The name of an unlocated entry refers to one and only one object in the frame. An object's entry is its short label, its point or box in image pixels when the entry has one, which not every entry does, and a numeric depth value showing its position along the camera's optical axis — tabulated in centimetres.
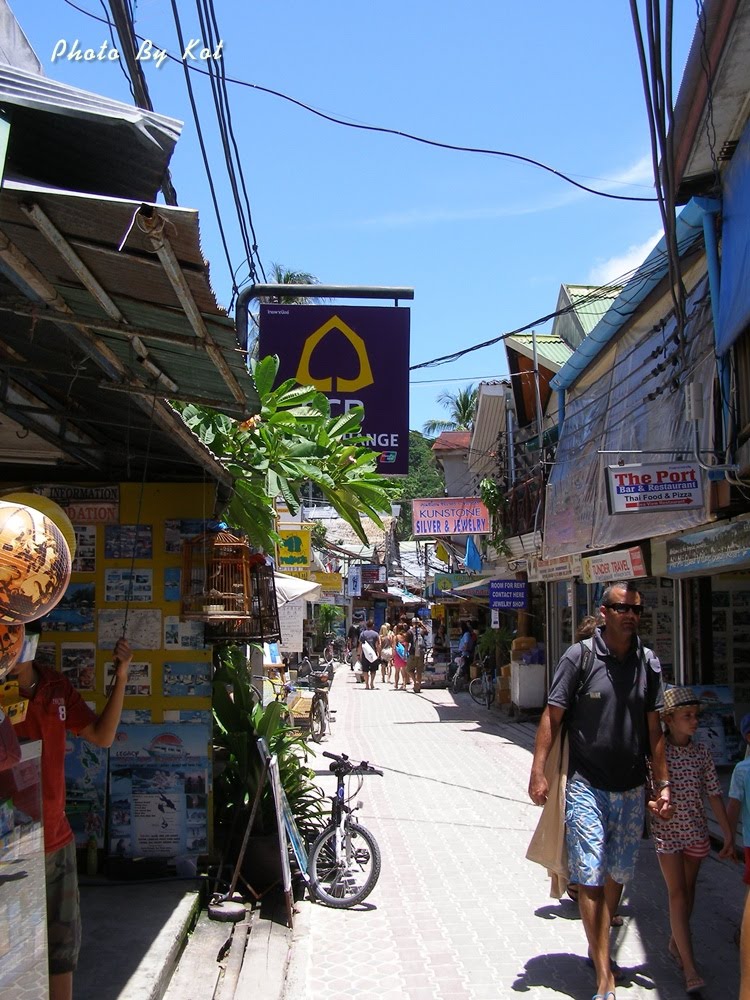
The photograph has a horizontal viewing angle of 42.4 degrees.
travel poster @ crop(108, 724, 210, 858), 609
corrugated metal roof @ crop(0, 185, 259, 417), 265
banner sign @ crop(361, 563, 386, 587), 5059
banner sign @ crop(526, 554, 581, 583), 1435
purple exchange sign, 932
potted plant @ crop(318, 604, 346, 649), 3734
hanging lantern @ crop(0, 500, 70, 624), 263
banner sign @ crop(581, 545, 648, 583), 1041
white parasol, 1348
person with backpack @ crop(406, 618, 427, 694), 2712
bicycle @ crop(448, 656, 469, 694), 2570
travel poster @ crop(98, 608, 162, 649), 628
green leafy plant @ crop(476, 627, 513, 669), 2258
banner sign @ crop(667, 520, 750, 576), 746
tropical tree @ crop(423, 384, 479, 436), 5222
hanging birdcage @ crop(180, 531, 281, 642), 606
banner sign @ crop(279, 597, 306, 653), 1513
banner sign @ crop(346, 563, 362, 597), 4378
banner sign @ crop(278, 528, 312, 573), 1755
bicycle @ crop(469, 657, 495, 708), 2136
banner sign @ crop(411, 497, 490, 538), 2256
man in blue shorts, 488
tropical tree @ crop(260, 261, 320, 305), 3694
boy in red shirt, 379
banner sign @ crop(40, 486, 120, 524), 635
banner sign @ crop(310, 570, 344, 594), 2570
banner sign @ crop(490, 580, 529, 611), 1950
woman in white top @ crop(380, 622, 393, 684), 3150
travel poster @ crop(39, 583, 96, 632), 626
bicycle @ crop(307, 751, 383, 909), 663
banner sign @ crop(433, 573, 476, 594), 2862
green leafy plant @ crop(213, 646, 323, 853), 665
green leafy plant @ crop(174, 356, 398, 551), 596
